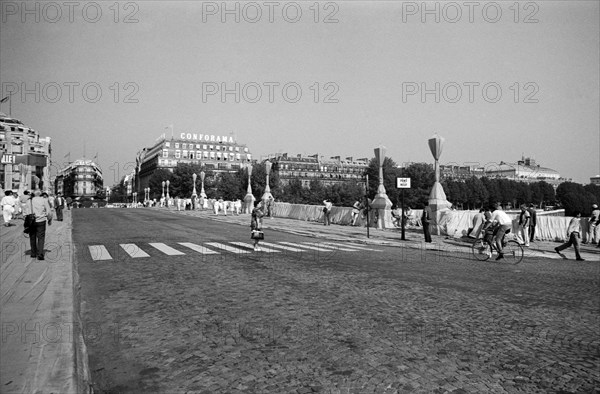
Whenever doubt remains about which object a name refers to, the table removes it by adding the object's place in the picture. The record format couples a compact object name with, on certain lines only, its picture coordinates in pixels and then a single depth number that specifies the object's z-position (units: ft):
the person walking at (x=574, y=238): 48.44
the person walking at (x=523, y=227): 59.76
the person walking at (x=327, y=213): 94.63
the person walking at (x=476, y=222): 61.05
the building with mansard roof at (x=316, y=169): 481.34
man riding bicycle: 45.27
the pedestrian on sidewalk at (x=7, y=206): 75.25
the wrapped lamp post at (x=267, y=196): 126.52
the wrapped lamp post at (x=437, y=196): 70.85
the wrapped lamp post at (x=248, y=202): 146.62
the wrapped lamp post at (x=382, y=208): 86.12
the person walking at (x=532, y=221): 63.57
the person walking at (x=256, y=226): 47.52
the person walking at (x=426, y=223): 61.21
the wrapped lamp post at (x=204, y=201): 203.16
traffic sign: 62.54
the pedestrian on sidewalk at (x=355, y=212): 93.50
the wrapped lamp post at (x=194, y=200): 200.11
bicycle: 45.16
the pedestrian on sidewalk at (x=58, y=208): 92.84
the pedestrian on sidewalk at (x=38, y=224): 36.68
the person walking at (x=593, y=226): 57.93
